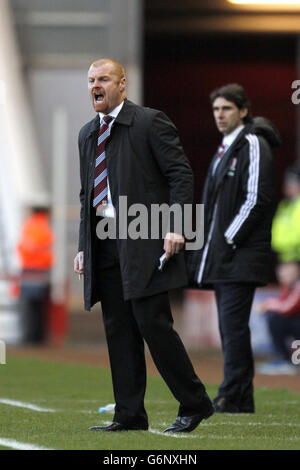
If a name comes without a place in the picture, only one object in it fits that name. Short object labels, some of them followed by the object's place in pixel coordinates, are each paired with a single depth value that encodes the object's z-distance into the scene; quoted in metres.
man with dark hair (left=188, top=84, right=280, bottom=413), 8.20
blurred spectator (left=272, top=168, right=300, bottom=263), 14.16
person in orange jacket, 15.37
